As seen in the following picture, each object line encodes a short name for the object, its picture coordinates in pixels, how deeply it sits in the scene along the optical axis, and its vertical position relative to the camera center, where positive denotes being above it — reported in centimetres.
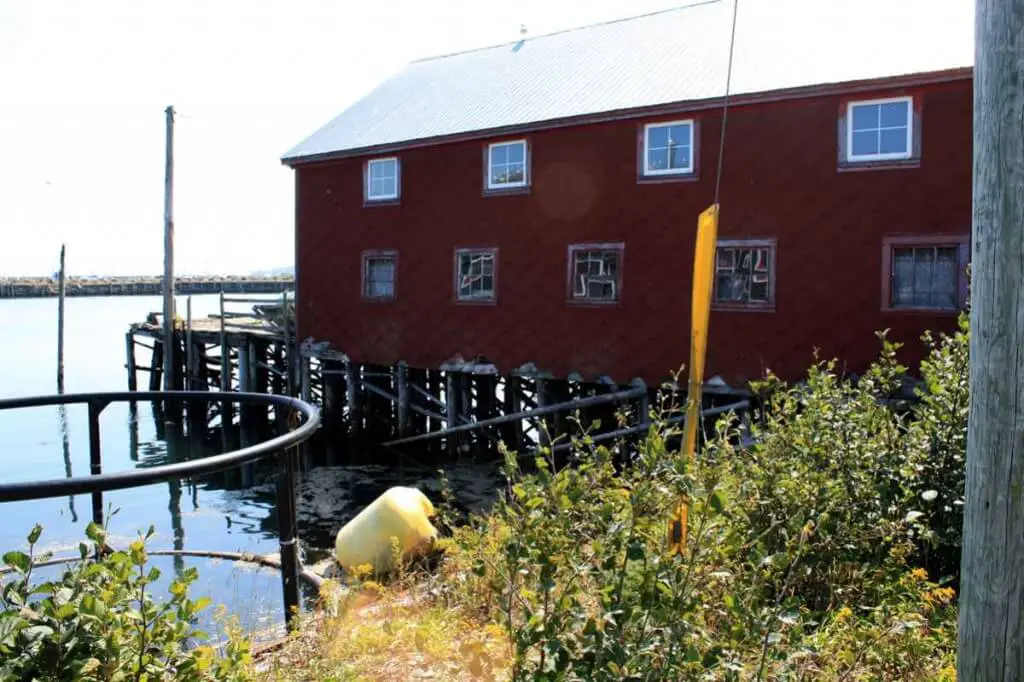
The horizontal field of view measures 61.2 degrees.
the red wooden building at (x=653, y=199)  1384 +203
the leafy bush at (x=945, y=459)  490 -87
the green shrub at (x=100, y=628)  260 -104
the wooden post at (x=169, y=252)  2652 +141
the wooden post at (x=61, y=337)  3294 -159
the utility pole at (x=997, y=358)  267 -15
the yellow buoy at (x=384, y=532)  956 -260
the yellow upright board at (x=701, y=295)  554 +6
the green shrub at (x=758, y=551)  303 -109
